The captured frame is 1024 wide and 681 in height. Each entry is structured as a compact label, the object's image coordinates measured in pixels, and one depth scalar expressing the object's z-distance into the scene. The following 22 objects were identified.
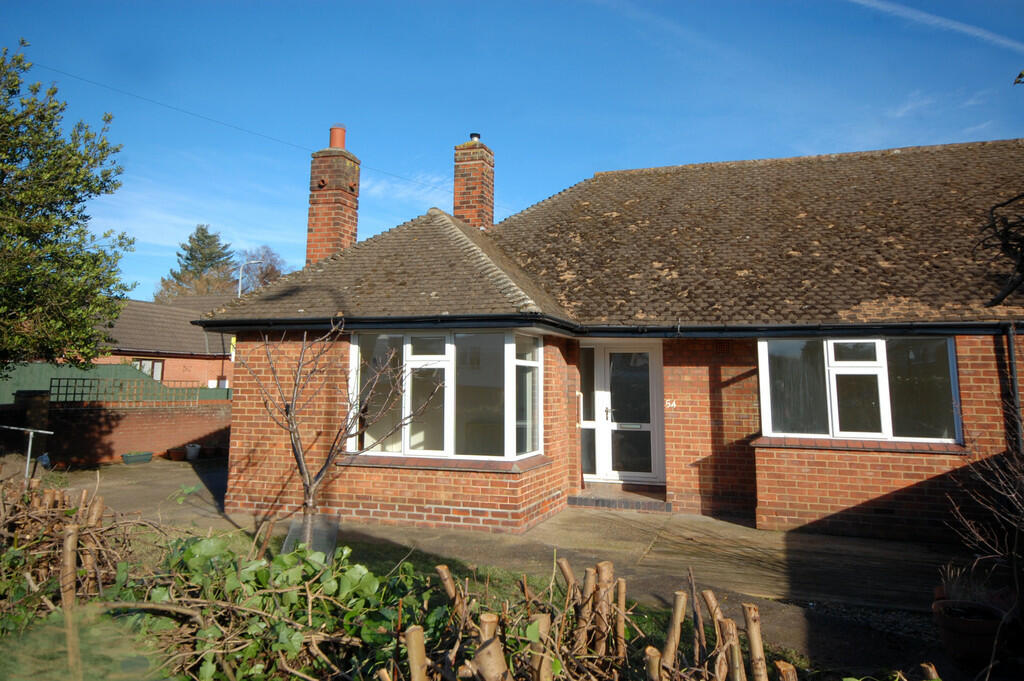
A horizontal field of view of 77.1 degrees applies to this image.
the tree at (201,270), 57.22
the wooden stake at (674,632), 2.45
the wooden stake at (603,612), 2.72
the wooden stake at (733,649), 2.36
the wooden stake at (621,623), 2.71
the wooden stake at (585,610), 2.65
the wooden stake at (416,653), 2.31
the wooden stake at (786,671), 2.16
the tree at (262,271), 49.97
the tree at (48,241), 9.70
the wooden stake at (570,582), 2.90
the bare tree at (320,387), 8.40
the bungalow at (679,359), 7.76
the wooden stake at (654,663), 2.28
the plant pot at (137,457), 15.89
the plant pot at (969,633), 3.94
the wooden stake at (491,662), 2.15
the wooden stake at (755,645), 2.38
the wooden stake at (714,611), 2.47
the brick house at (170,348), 25.58
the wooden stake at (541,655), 2.28
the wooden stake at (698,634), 2.56
